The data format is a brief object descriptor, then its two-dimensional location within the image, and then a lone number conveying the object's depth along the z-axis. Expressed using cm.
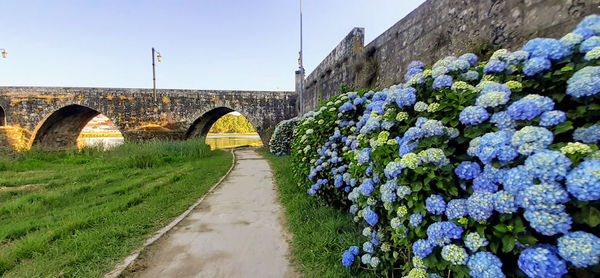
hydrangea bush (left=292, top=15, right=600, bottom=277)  97
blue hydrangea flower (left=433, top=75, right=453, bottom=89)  156
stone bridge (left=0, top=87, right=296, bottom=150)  1602
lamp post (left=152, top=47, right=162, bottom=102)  1653
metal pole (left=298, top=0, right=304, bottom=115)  1262
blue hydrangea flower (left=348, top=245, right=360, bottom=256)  211
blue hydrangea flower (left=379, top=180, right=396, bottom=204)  159
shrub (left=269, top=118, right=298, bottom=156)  1142
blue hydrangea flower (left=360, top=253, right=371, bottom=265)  194
